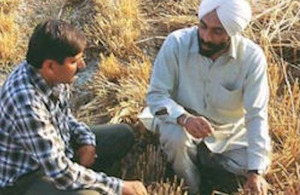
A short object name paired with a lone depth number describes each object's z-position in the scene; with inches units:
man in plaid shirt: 101.7
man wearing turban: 118.7
